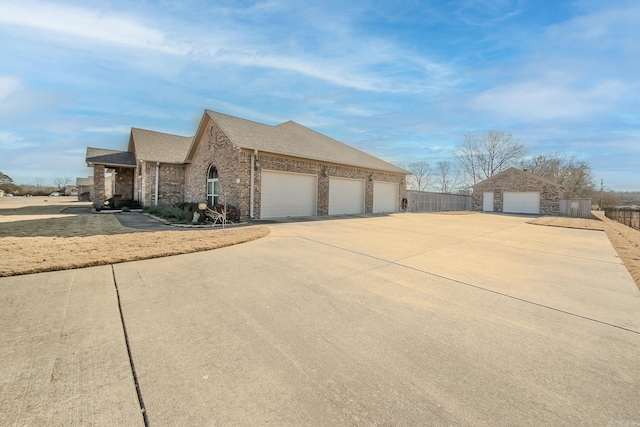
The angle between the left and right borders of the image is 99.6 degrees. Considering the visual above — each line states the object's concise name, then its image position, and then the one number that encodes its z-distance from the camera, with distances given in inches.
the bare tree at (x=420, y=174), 1755.7
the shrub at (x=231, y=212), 434.9
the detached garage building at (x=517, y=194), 956.6
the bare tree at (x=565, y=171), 1549.0
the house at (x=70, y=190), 2331.3
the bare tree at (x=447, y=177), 1705.2
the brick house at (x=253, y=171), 486.9
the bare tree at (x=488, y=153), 1429.6
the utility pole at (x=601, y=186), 1811.5
